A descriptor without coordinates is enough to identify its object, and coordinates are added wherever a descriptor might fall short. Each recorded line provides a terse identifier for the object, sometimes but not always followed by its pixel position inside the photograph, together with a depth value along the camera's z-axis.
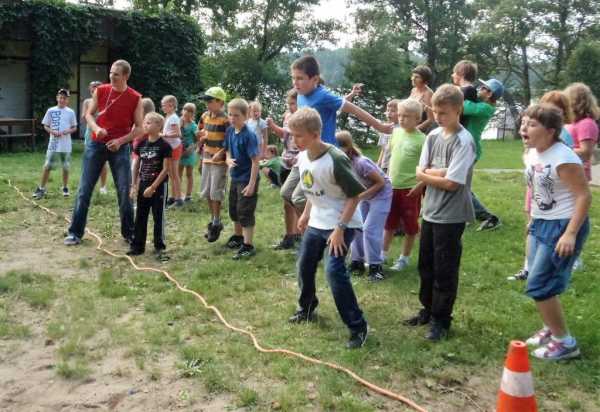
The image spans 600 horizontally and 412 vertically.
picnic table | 17.33
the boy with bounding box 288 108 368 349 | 4.02
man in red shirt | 6.71
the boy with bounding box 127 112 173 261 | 6.53
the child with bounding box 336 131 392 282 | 5.19
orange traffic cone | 2.90
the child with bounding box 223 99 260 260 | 6.46
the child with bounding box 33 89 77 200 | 9.87
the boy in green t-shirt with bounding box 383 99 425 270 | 5.77
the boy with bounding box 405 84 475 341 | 4.09
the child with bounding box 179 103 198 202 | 9.85
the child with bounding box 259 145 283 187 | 7.26
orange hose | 3.44
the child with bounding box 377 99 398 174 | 6.60
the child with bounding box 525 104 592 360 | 3.68
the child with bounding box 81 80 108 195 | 9.94
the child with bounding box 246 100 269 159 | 8.28
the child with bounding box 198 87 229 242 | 7.12
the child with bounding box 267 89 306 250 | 6.41
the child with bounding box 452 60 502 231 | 6.34
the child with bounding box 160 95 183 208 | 9.14
